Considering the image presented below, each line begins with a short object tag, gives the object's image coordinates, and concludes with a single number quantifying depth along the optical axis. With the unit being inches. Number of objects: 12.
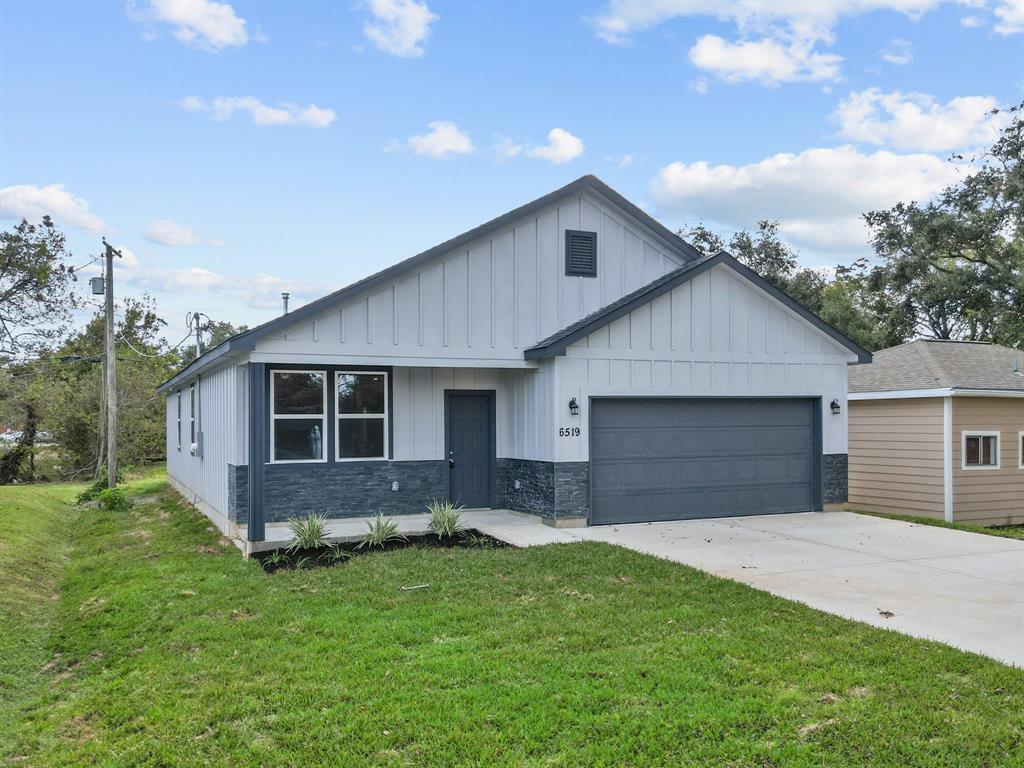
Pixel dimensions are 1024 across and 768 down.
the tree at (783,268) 1164.5
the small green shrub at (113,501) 590.2
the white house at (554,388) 426.6
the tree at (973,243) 942.4
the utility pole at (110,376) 662.5
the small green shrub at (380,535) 367.6
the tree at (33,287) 920.3
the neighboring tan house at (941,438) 558.9
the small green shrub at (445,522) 389.7
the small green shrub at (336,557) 336.4
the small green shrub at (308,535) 359.3
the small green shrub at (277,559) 335.3
